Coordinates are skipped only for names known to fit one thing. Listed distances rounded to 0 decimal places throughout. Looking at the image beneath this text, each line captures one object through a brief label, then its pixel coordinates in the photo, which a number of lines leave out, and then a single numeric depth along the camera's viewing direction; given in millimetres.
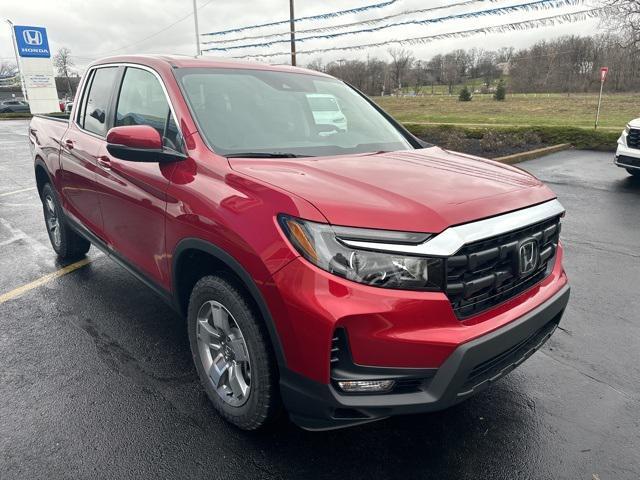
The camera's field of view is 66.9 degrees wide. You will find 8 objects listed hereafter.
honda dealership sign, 27094
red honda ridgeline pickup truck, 1944
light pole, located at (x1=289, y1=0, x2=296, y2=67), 20536
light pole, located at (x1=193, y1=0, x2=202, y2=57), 28438
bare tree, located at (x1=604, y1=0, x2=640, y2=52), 25670
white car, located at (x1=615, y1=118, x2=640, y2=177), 8719
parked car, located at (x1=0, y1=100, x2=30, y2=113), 38406
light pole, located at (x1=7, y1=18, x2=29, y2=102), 26531
